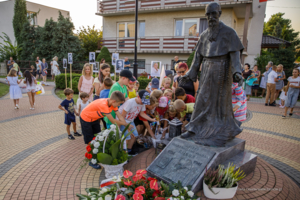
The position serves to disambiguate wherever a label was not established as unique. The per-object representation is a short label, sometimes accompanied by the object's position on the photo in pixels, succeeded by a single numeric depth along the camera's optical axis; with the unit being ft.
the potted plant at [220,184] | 8.45
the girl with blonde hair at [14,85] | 27.48
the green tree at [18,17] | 82.74
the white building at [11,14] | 89.86
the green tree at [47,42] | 71.15
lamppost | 32.37
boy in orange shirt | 12.22
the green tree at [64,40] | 69.72
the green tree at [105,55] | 57.88
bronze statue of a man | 9.98
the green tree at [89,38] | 86.58
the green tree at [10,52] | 78.43
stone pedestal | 9.38
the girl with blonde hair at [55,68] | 54.70
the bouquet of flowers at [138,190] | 7.27
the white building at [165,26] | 51.19
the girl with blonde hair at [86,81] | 20.92
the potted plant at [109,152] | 10.50
